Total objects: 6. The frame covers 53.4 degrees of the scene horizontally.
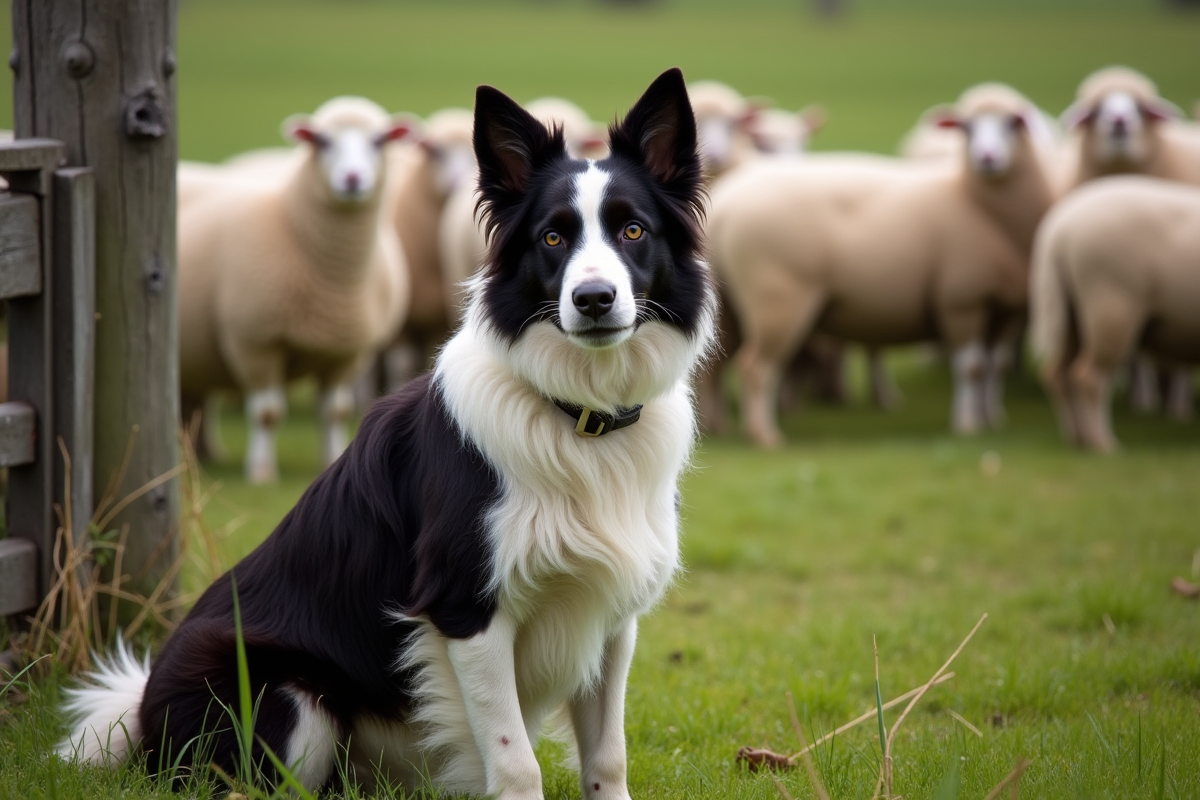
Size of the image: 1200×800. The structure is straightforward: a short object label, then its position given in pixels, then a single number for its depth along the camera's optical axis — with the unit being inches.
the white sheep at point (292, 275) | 321.1
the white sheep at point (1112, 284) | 334.6
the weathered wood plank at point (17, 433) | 152.9
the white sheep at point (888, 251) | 383.6
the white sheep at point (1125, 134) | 394.6
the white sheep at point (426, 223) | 428.8
